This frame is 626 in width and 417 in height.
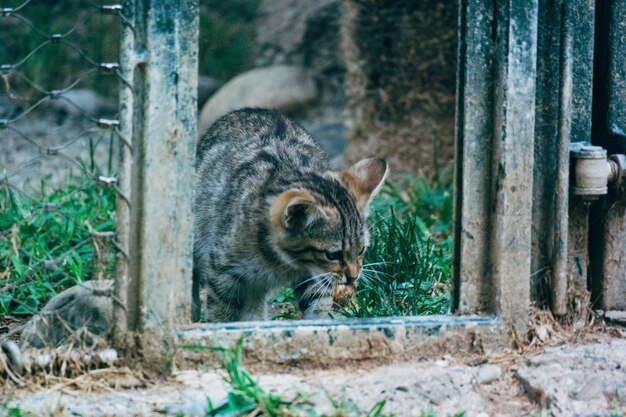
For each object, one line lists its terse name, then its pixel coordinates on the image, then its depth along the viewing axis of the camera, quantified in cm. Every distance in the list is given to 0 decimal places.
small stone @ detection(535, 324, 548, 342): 960
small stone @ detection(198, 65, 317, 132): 2228
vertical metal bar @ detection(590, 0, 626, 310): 1018
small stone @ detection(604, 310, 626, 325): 1012
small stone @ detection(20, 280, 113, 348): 905
